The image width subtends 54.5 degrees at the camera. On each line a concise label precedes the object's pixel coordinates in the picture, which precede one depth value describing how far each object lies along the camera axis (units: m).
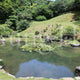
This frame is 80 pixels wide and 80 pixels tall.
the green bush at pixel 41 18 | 20.93
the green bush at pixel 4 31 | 14.93
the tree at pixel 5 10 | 20.50
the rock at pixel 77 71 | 4.61
